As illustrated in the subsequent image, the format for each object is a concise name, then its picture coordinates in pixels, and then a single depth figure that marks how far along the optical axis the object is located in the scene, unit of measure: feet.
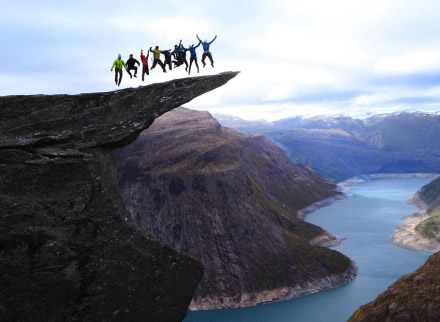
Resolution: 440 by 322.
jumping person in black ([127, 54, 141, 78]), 91.35
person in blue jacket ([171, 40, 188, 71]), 94.63
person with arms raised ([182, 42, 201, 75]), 95.04
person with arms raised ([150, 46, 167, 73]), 92.89
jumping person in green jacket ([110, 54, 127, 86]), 89.61
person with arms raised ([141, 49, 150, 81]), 92.12
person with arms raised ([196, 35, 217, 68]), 96.17
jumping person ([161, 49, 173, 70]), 94.49
